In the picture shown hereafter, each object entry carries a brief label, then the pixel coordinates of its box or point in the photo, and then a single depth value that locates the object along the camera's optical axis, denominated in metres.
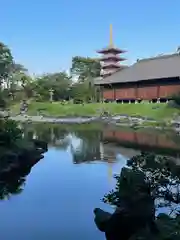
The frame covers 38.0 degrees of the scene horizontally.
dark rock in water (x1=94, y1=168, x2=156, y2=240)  4.38
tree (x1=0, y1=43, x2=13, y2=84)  44.87
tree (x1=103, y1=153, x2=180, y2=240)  4.08
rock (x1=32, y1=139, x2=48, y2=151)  14.29
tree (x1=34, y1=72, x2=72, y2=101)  40.39
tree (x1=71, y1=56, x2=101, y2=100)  48.10
